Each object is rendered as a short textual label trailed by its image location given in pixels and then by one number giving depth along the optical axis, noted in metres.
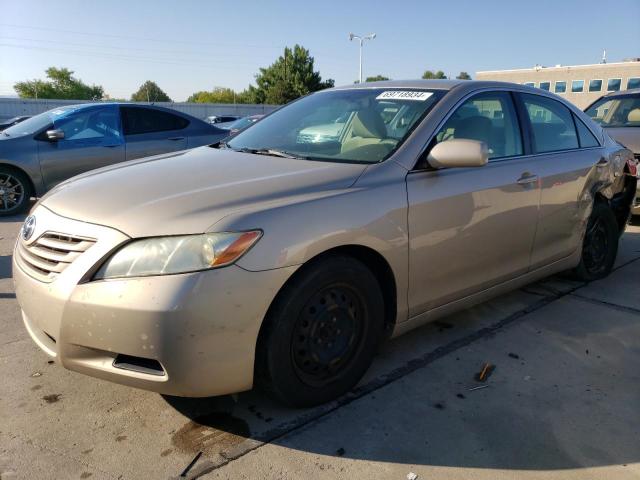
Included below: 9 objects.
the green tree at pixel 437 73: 95.47
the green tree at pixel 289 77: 64.38
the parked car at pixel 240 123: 12.50
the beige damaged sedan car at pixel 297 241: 2.08
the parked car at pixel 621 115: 6.71
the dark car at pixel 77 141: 6.94
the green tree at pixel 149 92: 89.43
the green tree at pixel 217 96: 92.79
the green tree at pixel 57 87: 84.12
